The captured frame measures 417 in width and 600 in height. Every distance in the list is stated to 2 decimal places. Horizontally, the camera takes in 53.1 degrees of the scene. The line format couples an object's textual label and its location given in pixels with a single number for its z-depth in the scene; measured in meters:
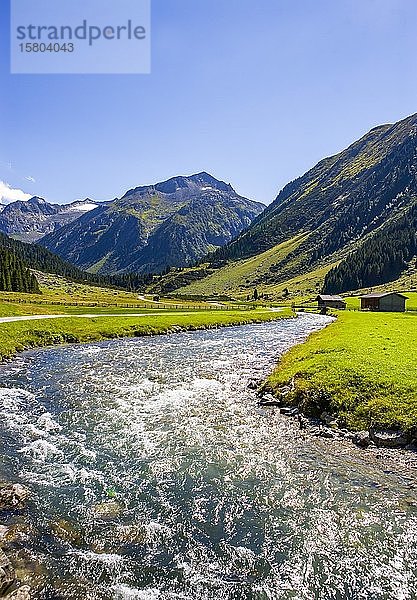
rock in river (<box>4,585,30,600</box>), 11.77
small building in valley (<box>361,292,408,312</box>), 133.00
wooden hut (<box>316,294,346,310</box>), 165.39
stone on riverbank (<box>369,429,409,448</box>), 23.34
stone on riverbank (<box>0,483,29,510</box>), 17.30
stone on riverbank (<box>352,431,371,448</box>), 23.77
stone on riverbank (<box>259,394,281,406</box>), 32.06
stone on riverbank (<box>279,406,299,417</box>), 29.61
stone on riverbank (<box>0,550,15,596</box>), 12.16
